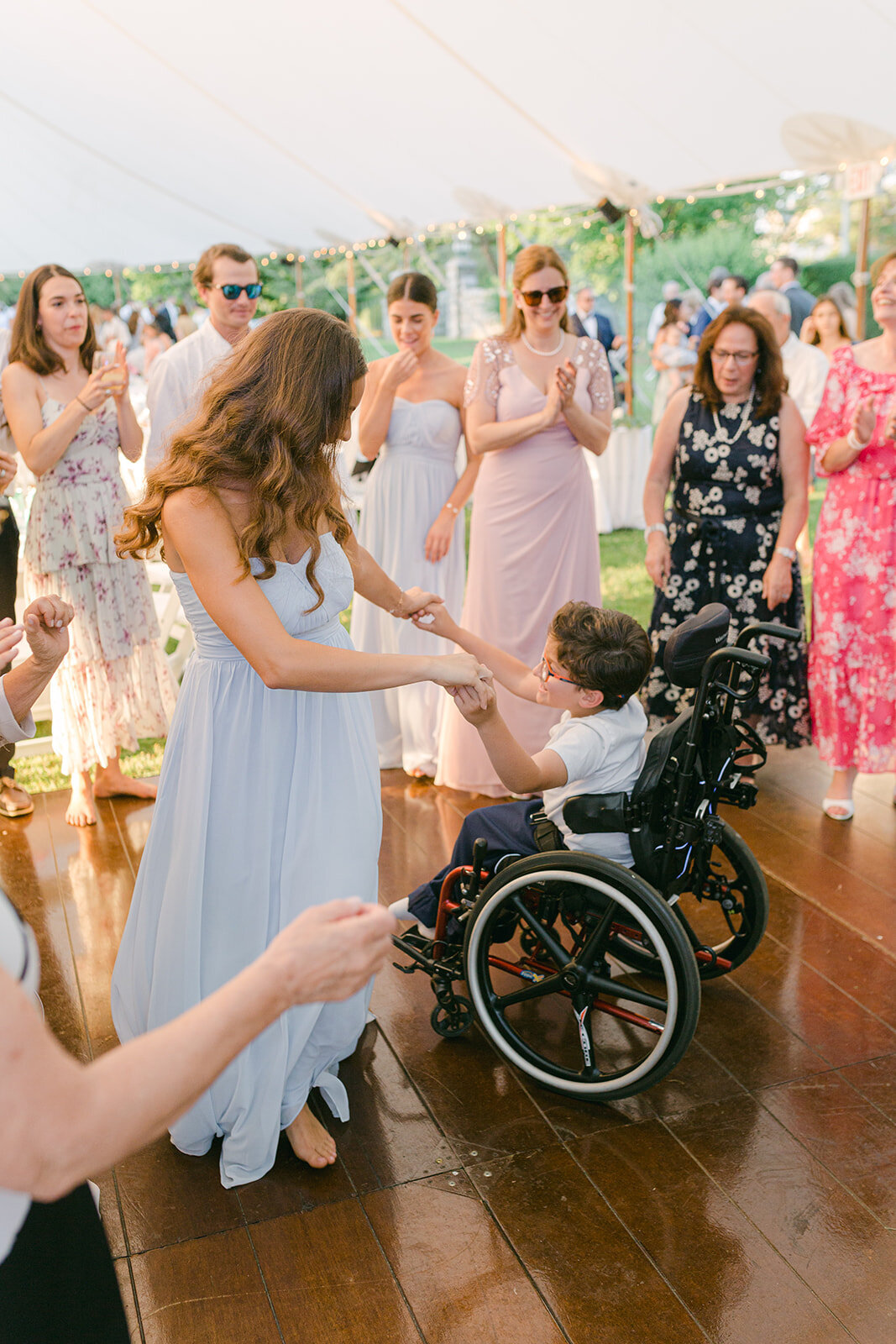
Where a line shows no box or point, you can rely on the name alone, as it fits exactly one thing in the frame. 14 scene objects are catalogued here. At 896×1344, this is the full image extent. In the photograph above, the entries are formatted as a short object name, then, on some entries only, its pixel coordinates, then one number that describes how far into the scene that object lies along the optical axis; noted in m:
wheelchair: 2.13
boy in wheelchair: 2.31
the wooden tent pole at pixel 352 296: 12.82
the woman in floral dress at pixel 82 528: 3.52
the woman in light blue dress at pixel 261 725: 1.91
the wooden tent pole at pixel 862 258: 8.09
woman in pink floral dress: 3.62
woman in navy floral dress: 3.67
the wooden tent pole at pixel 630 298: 9.55
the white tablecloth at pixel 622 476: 9.14
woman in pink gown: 3.80
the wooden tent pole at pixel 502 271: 10.31
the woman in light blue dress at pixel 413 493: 3.98
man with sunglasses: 3.61
